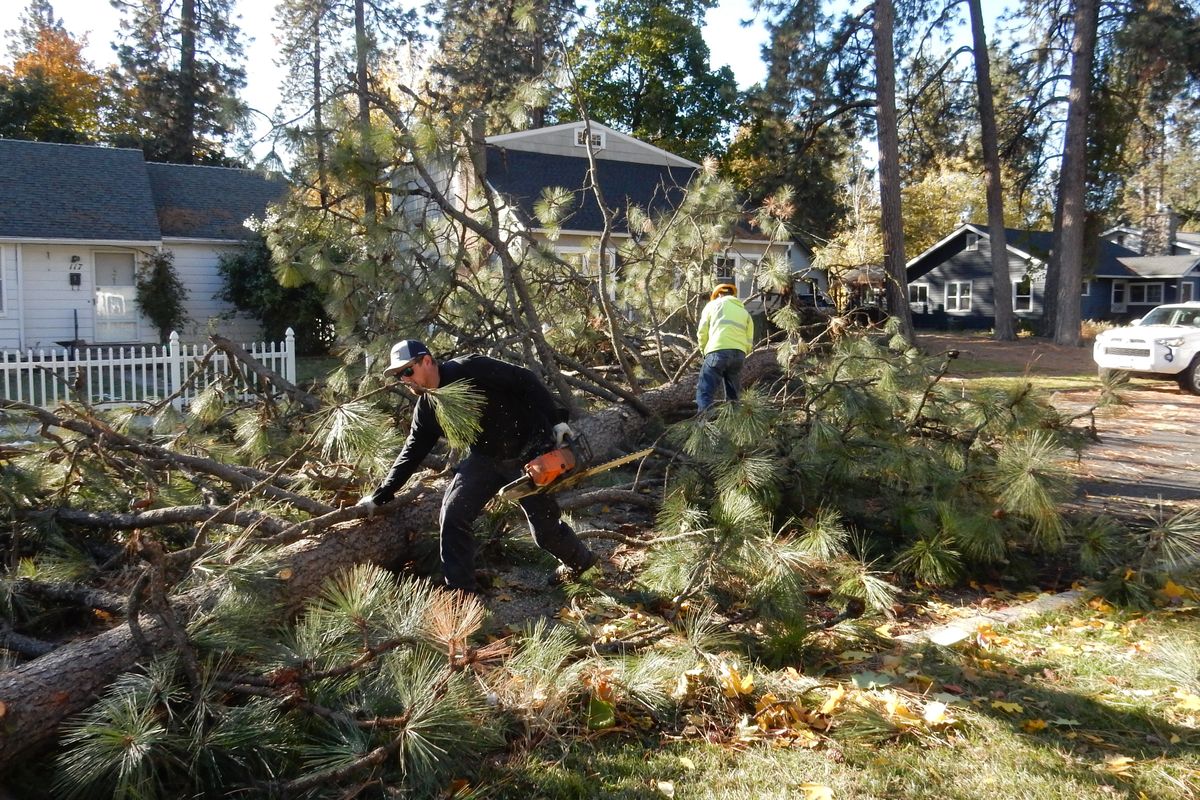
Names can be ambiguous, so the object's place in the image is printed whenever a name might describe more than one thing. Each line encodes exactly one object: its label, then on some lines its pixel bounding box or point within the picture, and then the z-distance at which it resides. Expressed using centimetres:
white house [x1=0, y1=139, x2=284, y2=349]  1739
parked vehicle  1344
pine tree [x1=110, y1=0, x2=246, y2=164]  2812
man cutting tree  414
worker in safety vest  710
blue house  3419
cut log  273
